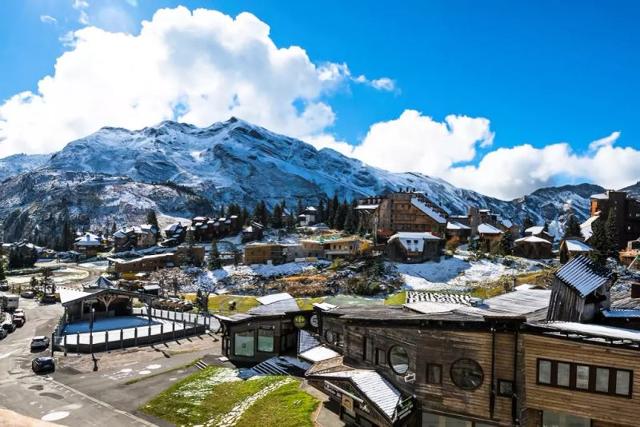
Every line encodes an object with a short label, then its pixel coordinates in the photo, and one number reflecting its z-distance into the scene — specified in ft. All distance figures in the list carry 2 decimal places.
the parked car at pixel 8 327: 180.65
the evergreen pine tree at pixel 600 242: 229.78
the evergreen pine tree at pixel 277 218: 487.20
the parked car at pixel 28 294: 289.33
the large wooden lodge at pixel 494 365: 61.05
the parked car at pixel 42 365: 126.93
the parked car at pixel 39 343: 152.59
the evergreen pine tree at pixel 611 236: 254.47
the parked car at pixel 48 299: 268.15
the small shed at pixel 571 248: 258.26
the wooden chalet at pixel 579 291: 73.05
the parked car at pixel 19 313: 206.81
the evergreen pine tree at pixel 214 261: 344.69
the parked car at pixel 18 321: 196.09
